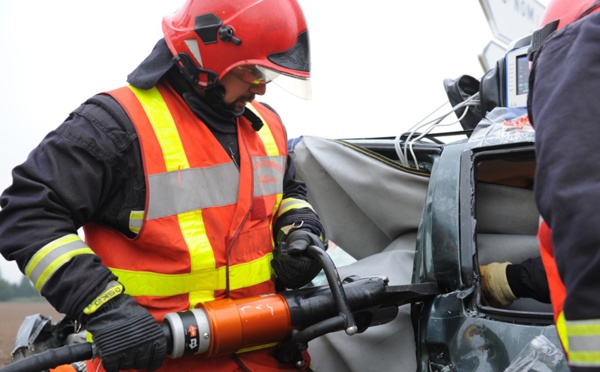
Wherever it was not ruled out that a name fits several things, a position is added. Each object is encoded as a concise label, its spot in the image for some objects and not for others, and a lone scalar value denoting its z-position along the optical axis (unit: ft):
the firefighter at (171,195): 6.87
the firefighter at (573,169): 3.69
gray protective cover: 8.88
